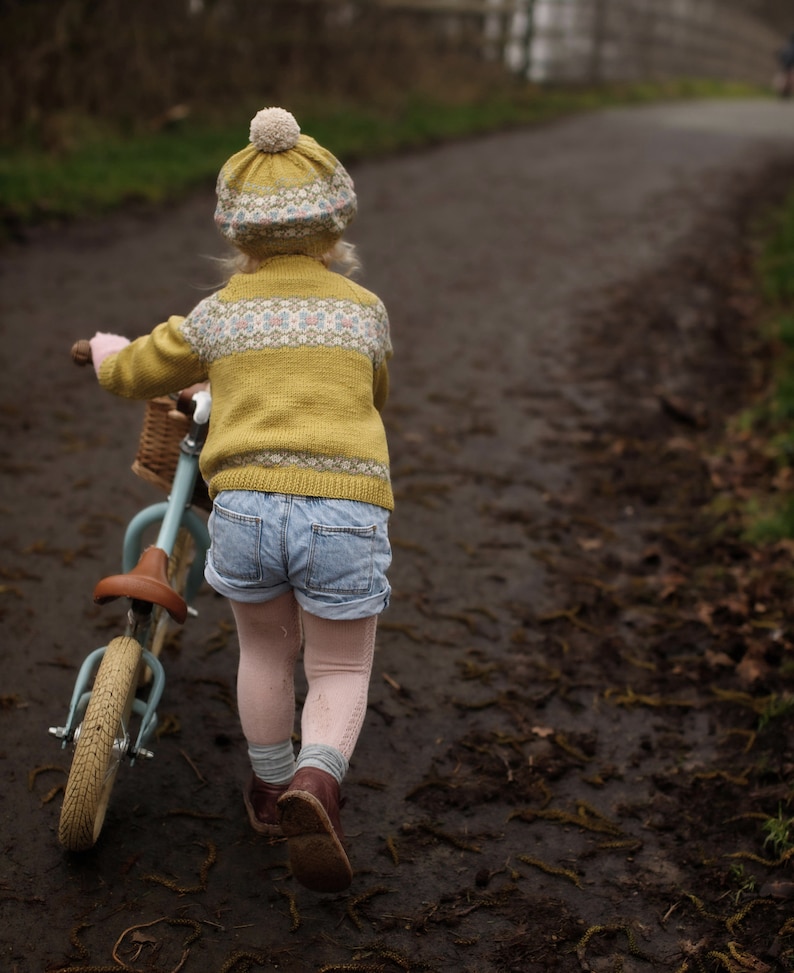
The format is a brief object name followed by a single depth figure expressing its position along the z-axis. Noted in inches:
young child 104.0
